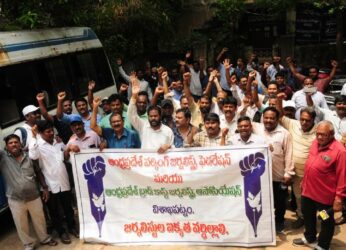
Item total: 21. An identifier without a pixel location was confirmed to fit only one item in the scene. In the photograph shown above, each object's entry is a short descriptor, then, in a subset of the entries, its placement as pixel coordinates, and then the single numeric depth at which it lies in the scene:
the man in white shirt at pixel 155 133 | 5.66
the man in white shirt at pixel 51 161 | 5.52
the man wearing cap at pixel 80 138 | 5.75
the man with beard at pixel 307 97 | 6.85
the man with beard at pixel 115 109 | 6.31
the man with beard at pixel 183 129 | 5.70
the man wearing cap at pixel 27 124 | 6.09
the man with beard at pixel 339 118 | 5.86
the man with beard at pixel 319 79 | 8.43
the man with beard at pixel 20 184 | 5.39
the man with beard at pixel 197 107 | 6.76
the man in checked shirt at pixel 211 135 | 5.34
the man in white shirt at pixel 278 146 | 5.32
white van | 6.75
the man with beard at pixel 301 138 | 5.38
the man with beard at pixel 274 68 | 10.25
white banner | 5.18
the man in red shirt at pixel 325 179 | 4.64
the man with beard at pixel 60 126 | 6.51
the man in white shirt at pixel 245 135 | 5.24
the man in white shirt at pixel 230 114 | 5.91
